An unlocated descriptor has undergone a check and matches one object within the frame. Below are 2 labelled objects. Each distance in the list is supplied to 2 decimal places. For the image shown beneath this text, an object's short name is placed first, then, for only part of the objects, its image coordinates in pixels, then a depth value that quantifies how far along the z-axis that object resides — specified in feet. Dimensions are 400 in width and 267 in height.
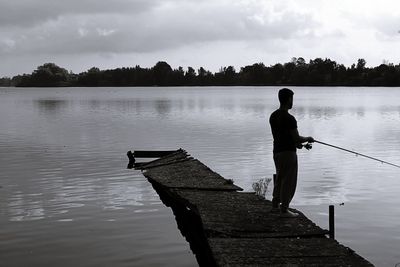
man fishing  36.09
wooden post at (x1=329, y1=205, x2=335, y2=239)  35.68
